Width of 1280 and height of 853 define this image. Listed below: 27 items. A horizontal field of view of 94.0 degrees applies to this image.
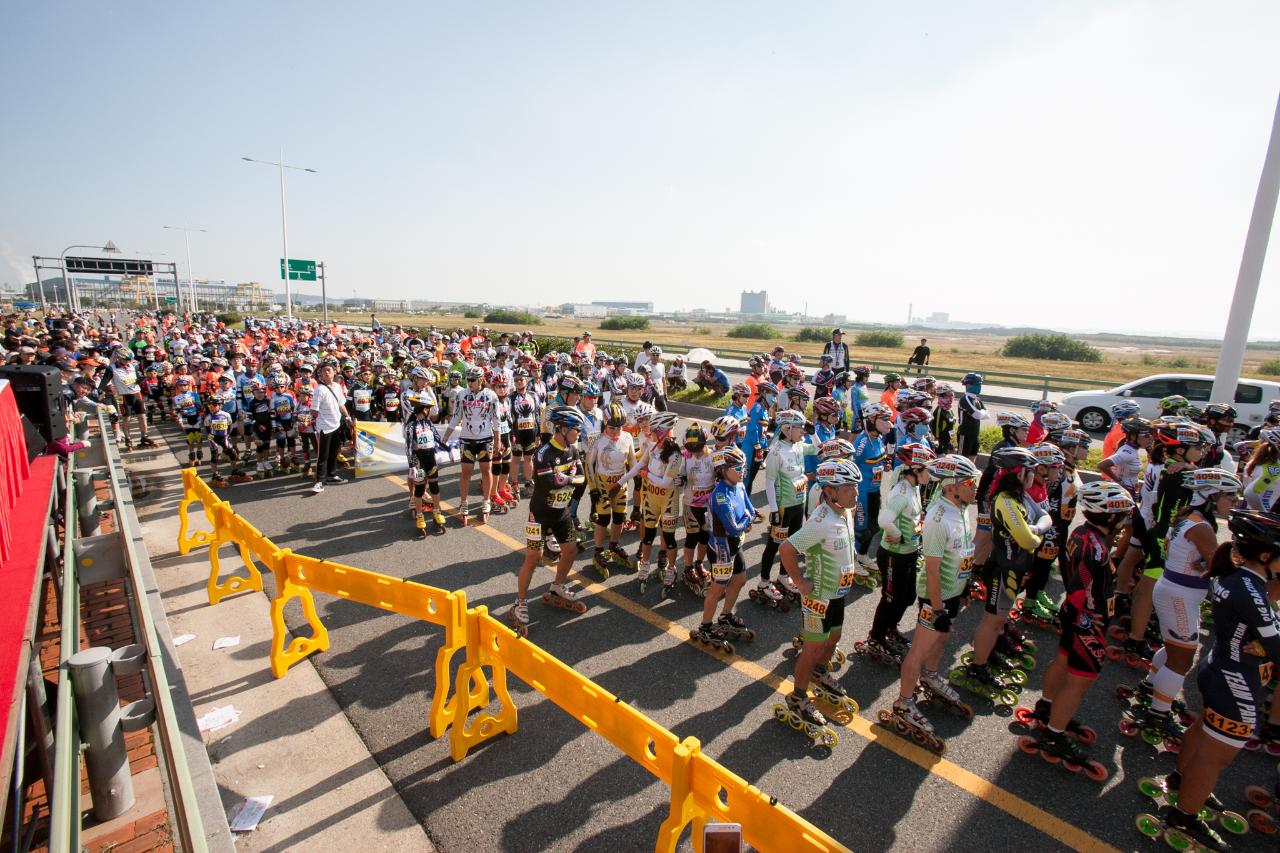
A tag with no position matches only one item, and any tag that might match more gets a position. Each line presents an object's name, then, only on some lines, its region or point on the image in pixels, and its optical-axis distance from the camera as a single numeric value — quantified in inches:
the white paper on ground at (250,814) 147.3
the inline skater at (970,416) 389.4
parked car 594.5
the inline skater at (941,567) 180.5
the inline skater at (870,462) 290.4
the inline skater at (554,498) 235.3
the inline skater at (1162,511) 227.9
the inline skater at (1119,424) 288.0
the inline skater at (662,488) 272.4
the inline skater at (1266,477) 236.1
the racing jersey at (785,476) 252.4
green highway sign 1569.9
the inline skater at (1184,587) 178.4
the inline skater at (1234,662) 139.4
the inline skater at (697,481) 246.8
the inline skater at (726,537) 218.7
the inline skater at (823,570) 179.0
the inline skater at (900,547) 203.6
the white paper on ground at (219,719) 183.5
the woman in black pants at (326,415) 409.7
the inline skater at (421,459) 343.9
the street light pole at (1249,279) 414.3
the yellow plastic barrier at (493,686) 109.0
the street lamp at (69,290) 1780.3
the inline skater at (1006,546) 189.3
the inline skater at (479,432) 363.9
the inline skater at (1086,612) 162.4
